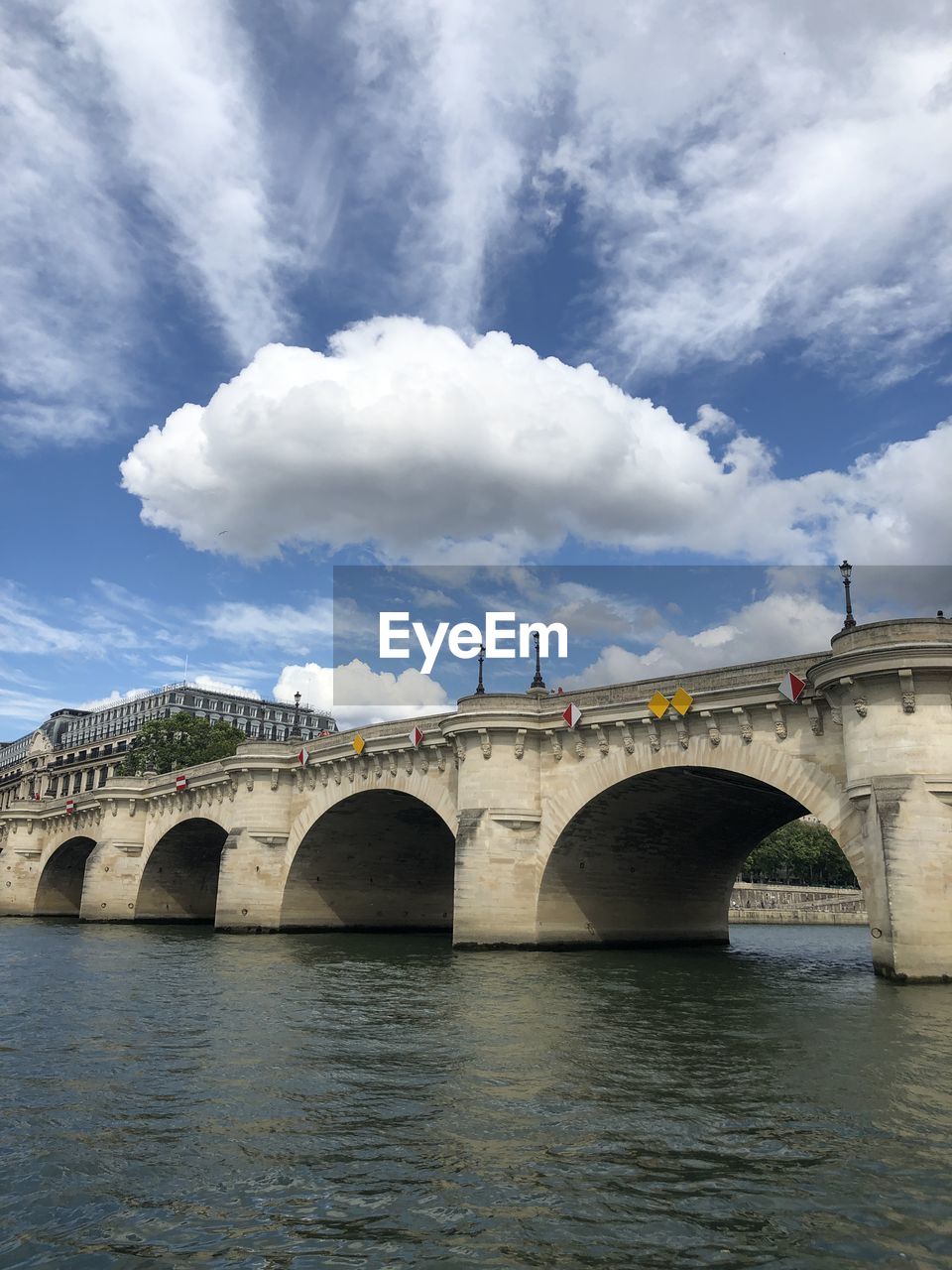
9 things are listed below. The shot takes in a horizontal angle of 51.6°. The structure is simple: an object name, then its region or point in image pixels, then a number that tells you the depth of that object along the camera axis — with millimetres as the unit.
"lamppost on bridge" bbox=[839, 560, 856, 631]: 27841
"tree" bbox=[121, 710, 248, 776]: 90250
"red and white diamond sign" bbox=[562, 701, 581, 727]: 35969
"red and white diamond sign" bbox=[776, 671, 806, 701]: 29438
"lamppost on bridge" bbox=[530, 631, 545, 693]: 38969
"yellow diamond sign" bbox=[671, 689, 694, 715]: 32344
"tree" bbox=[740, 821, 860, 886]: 117188
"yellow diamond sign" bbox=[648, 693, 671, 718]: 33000
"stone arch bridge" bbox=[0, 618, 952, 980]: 25547
